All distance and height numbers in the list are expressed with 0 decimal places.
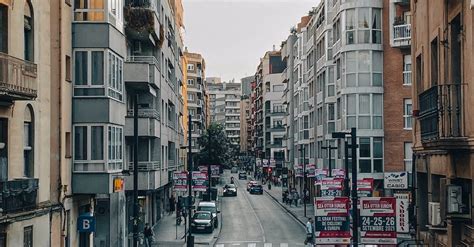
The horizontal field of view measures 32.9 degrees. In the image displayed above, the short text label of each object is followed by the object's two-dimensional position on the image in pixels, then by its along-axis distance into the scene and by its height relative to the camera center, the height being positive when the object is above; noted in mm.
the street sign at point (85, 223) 29703 -2545
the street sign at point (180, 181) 44062 -1480
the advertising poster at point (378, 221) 22531 -1907
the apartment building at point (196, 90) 124500 +10534
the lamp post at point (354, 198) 20159 -1135
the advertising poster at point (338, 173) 45438 -1126
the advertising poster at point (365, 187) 36531 -1536
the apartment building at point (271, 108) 142500 +8721
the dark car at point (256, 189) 100125 -4402
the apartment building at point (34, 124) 21562 +950
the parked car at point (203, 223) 49938 -4293
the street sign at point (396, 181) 32656 -1135
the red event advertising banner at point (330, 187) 38562 -1613
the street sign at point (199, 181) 48438 -1670
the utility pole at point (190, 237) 38656 -4008
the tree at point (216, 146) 101000 +997
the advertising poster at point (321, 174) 47494 -1225
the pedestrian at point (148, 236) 40312 -4109
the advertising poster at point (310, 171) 60828 -1318
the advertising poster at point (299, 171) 73481 -1609
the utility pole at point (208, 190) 70619 -3178
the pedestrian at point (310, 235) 39344 -4008
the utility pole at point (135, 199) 24777 -1392
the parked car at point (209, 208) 54719 -3719
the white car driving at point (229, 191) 94125 -4348
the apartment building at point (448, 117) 16359 +773
